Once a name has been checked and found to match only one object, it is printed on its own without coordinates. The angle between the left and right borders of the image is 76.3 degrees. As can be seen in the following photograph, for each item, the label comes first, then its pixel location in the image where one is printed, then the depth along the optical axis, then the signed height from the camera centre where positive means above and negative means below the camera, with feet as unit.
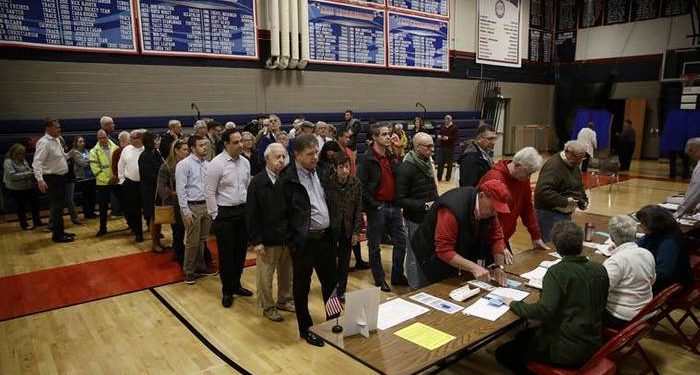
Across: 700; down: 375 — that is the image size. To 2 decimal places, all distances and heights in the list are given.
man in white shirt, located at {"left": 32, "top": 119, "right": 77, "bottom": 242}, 18.43 -2.35
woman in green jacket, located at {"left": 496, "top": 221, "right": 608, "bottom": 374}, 6.89 -3.08
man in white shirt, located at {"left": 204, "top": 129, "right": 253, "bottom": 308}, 12.25 -2.46
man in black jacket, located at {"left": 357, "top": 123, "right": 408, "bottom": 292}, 13.42 -2.53
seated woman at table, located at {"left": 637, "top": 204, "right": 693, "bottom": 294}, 9.25 -2.89
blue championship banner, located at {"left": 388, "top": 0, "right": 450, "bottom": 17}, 37.39 +8.95
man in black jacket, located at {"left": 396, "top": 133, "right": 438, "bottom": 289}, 12.14 -1.99
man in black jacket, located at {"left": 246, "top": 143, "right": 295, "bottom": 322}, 10.31 -2.60
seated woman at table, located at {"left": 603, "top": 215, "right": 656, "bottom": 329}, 7.98 -3.15
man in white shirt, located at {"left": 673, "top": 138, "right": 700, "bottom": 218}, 13.25 -2.74
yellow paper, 6.41 -3.31
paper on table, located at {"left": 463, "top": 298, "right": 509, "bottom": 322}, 7.21 -3.31
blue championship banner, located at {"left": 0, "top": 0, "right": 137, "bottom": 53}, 22.17 +4.67
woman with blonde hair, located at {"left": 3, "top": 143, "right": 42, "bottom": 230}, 20.36 -2.97
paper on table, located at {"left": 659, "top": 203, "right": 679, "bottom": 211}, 14.77 -3.34
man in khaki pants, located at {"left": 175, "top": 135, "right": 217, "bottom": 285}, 13.39 -2.62
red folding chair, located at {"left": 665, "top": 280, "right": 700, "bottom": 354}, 9.89 -4.45
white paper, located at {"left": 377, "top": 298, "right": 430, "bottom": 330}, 7.07 -3.32
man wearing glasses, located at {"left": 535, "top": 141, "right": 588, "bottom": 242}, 12.59 -2.25
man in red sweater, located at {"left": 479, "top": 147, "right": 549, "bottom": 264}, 10.12 -1.90
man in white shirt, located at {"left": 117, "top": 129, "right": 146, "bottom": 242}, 18.44 -2.73
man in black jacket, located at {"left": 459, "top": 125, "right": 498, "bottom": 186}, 13.85 -1.57
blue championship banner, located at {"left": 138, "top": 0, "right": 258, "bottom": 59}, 26.08 +5.18
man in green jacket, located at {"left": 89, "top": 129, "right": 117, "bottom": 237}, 20.42 -2.59
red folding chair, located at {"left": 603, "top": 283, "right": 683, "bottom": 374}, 7.64 -3.51
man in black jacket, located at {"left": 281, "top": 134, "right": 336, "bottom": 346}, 10.00 -2.40
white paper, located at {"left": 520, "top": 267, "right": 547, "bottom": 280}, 8.79 -3.29
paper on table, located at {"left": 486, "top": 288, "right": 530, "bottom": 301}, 7.93 -3.30
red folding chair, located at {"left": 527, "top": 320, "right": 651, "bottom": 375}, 6.82 -3.86
